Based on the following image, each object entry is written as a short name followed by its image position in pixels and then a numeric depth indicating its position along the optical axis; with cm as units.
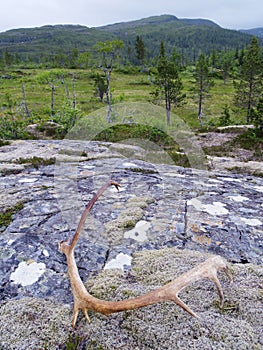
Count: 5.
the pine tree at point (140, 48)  10581
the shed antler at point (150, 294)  240
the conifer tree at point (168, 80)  3922
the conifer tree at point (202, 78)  4884
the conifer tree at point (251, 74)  4253
